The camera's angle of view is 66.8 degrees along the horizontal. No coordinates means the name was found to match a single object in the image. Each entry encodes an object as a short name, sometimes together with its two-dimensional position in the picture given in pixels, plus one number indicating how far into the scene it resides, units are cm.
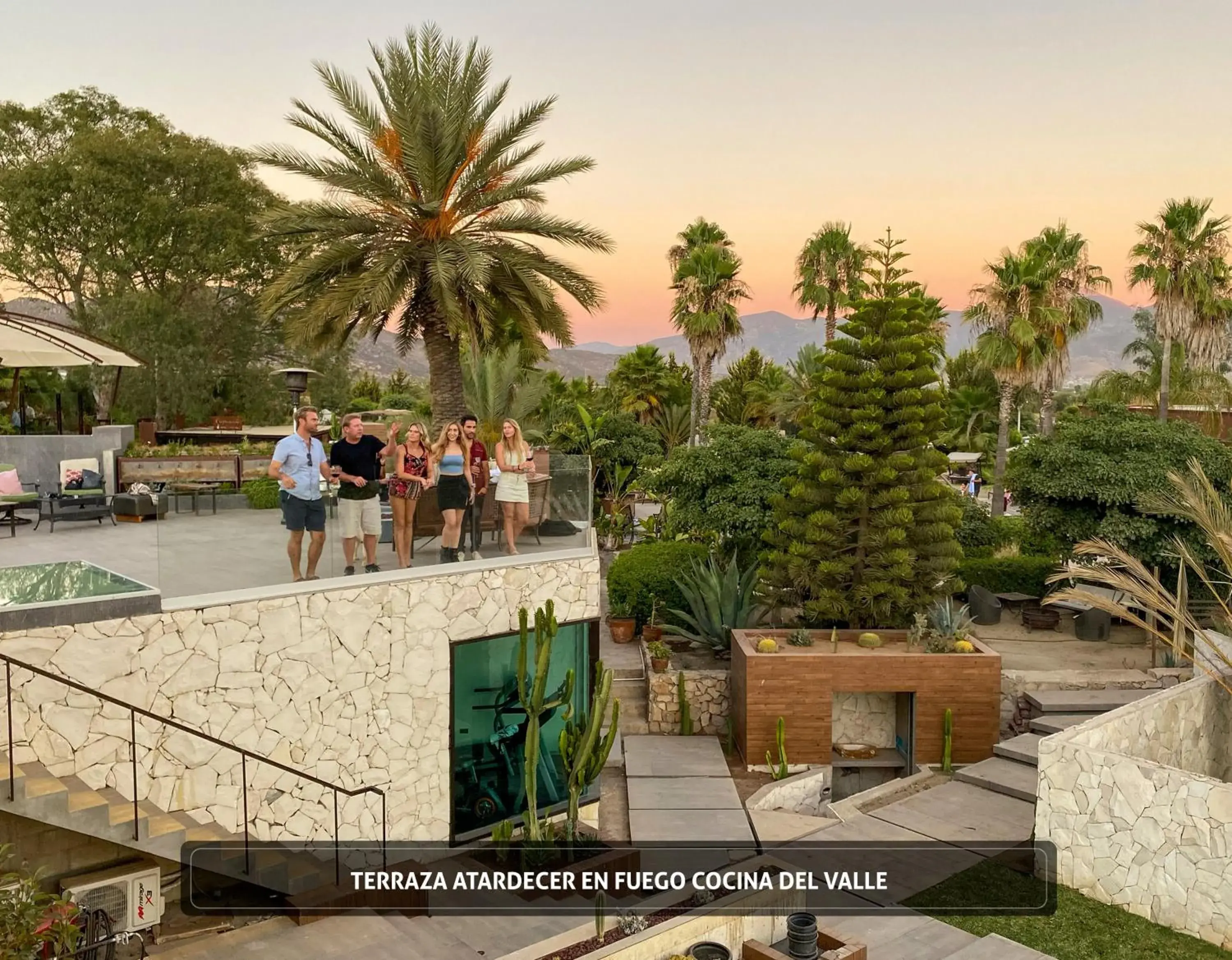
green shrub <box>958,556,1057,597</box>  1914
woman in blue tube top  1027
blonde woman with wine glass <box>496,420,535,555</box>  1090
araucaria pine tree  1491
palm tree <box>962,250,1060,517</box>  2542
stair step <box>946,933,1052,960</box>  782
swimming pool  726
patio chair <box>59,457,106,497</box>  1241
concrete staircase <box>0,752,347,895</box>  681
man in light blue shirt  876
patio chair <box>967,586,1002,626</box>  1841
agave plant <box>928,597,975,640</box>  1430
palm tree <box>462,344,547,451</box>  2186
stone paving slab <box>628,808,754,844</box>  1087
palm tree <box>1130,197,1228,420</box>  2778
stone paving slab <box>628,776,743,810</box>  1175
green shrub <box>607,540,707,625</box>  1736
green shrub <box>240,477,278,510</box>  912
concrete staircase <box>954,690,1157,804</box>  1231
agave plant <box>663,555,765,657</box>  1598
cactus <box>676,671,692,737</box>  1466
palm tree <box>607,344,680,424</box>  3922
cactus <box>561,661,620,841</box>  1066
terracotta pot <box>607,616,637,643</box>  1722
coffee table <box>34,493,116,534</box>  1059
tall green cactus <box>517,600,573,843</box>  1020
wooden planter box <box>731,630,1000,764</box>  1356
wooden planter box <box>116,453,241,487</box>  1133
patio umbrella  1005
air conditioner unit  770
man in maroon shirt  1052
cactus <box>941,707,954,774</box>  1352
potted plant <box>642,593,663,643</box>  1653
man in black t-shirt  917
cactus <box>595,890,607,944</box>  754
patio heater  1089
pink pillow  1109
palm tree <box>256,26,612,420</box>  1519
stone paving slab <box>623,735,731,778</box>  1302
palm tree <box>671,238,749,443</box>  3219
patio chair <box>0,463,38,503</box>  1030
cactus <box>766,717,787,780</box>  1316
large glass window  1054
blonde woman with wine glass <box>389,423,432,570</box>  979
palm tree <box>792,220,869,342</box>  3469
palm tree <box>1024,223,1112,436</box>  2664
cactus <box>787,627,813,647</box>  1416
